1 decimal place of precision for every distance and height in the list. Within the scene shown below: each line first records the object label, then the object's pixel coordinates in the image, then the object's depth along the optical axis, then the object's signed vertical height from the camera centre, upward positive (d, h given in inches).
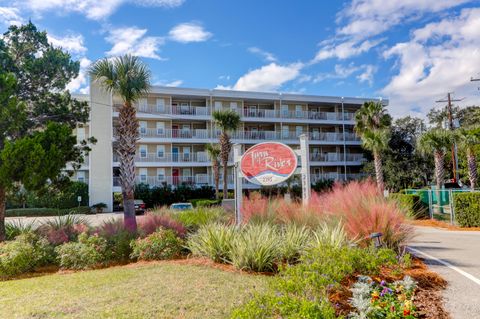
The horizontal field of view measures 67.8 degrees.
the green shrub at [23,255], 316.2 -64.5
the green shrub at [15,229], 429.2 -54.2
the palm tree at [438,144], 900.6 +87.5
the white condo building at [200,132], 1342.3 +210.9
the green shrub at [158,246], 331.0 -60.0
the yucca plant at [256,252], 258.4 -52.2
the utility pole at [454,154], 1165.2 +79.7
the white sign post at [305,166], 426.3 +17.2
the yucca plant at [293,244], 269.1 -48.6
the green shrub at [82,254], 327.3 -64.9
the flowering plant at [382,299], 163.3 -60.1
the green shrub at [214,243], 292.0 -51.9
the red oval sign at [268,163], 423.8 +21.5
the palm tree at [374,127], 1051.1 +167.5
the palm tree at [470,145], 885.8 +81.3
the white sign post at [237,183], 381.4 -2.4
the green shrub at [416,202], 723.8 -49.6
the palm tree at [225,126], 1080.8 +169.8
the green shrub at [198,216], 414.0 -43.1
